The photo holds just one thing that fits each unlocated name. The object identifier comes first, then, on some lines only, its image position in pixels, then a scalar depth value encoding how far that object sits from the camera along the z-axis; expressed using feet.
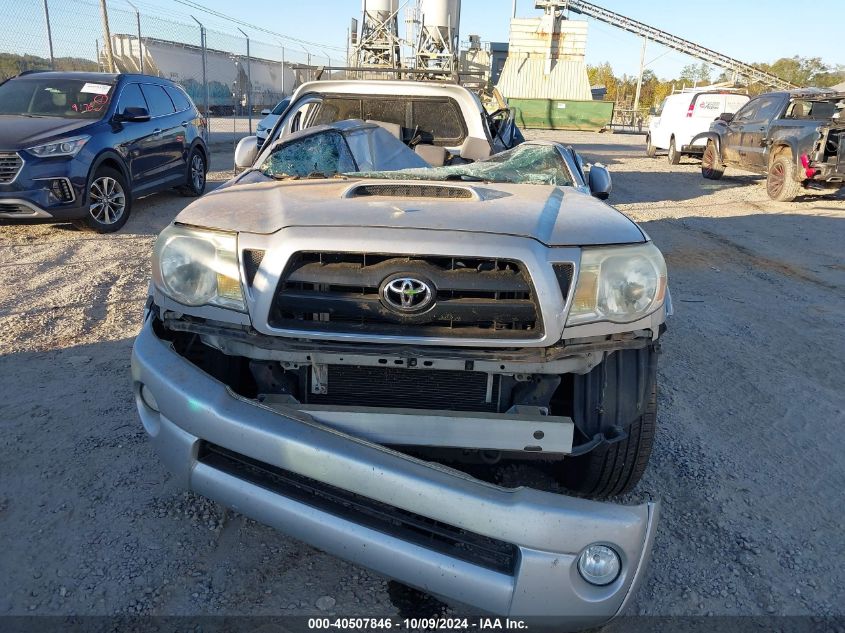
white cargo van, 51.85
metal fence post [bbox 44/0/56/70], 39.14
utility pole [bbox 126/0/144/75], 47.44
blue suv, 20.43
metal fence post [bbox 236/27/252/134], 59.32
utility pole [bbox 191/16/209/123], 53.67
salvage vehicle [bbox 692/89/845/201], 34.17
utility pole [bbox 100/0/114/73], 42.24
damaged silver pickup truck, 5.82
